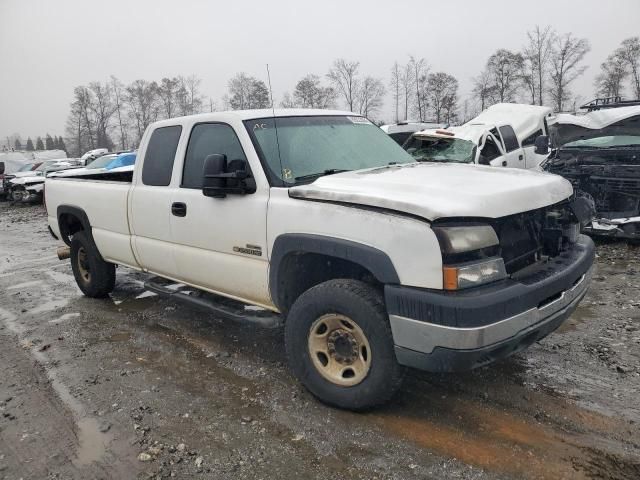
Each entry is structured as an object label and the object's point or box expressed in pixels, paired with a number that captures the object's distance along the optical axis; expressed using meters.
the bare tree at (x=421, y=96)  56.03
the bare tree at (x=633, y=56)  50.22
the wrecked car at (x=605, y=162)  7.38
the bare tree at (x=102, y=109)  69.88
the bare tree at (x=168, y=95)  67.56
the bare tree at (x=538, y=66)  50.02
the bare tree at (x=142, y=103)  68.94
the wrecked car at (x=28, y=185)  20.47
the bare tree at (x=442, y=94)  54.78
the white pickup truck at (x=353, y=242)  2.69
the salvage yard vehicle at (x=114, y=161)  16.61
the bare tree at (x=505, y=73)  53.12
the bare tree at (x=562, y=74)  48.12
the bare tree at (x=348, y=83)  52.44
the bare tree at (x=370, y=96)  54.81
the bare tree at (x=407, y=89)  56.25
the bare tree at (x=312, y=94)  53.06
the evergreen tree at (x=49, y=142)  99.34
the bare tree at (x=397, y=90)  56.47
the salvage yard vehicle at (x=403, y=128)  16.33
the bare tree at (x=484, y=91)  53.69
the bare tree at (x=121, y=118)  70.56
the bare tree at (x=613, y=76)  50.81
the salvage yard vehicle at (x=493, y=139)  10.32
